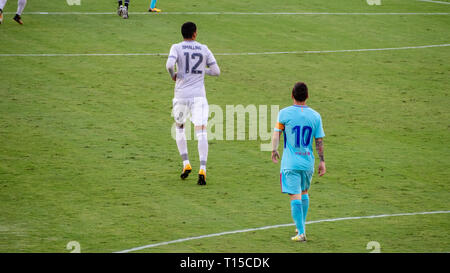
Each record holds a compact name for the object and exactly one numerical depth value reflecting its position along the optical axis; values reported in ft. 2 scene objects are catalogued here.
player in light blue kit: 63.57
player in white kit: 82.48
